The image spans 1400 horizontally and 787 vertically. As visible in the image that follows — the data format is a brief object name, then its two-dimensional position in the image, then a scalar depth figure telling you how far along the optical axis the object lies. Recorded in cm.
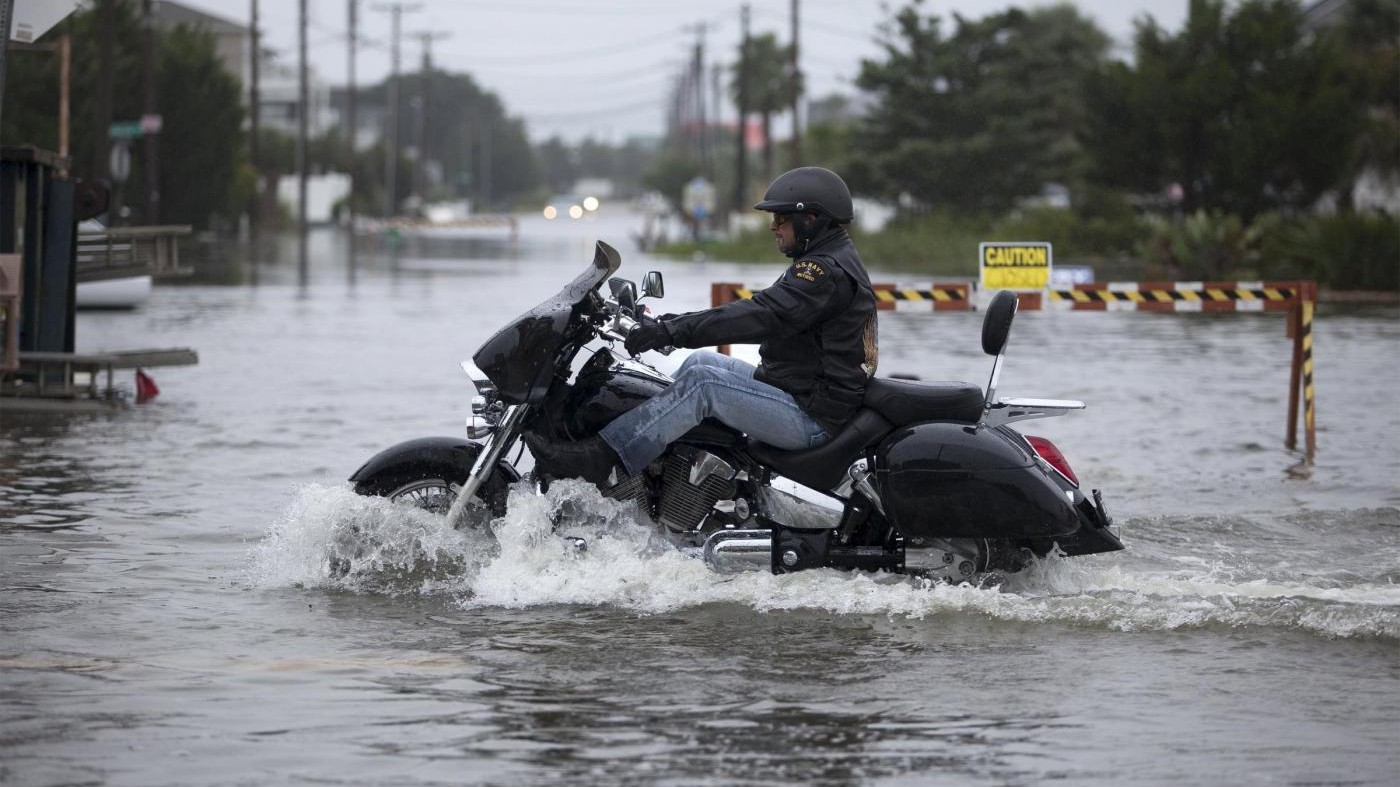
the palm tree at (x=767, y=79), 11231
